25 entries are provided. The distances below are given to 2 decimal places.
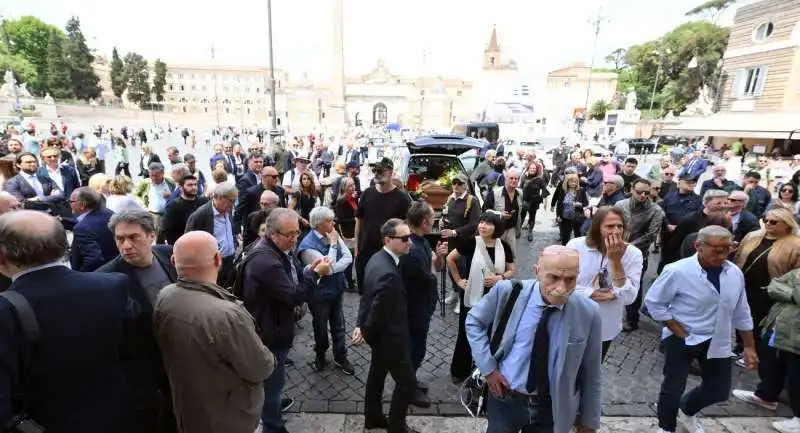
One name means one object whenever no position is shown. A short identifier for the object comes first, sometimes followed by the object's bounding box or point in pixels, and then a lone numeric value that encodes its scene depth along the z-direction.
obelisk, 49.19
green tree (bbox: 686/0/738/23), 44.88
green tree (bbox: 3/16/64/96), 53.25
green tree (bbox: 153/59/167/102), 69.94
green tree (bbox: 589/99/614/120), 57.84
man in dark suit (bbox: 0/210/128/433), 1.64
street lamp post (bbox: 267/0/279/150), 13.46
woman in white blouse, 2.87
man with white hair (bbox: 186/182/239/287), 4.01
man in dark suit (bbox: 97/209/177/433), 2.07
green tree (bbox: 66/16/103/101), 55.13
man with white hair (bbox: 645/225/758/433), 2.74
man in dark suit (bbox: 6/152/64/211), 5.23
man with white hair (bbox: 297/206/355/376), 3.57
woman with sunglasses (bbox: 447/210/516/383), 3.48
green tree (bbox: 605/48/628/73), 70.56
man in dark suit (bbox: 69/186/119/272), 3.28
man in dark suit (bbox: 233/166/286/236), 5.45
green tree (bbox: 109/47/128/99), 64.88
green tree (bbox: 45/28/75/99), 53.47
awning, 21.39
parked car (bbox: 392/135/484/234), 7.57
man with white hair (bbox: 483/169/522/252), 6.07
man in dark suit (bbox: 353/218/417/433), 2.64
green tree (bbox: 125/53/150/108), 65.69
